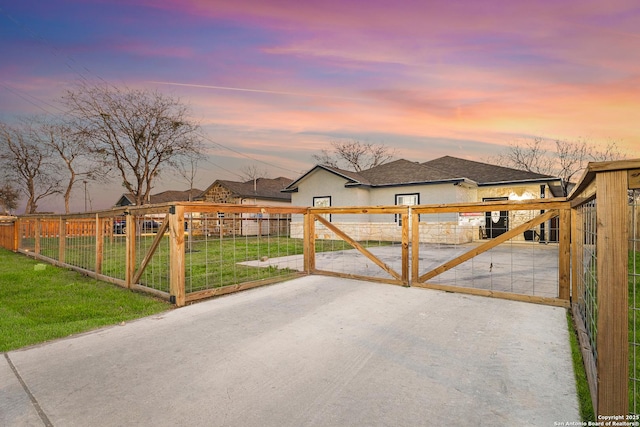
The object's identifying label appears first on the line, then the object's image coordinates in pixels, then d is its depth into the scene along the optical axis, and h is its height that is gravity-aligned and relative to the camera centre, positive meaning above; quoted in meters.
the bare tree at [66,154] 29.29 +6.25
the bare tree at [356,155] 43.00 +8.28
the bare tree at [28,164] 31.48 +5.83
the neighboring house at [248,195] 26.00 +1.94
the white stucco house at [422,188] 16.30 +1.46
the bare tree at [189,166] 20.77 +3.90
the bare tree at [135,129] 17.86 +5.24
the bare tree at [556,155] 29.91 +5.84
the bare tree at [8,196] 37.71 +2.78
